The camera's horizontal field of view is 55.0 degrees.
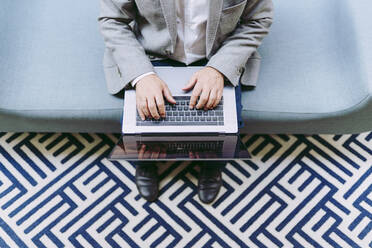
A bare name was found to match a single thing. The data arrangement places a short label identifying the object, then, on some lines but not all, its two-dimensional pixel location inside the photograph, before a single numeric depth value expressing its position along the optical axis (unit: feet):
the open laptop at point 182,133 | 2.62
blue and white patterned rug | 3.51
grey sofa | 3.00
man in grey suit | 2.61
